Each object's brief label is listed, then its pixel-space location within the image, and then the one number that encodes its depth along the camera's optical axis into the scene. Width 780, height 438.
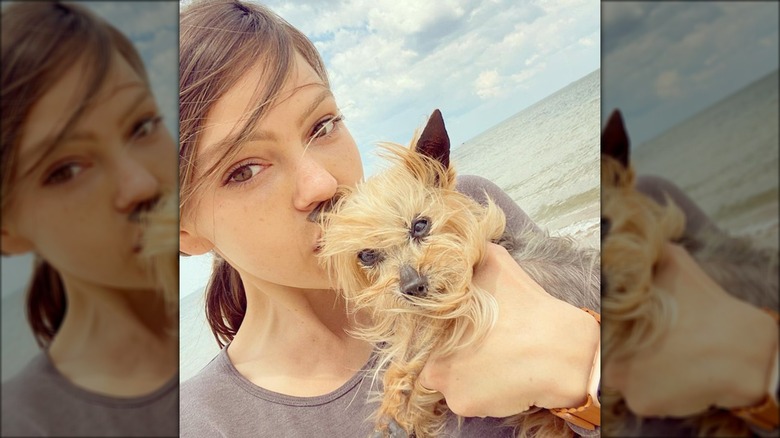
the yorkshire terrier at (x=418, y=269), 0.30
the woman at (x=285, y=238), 0.30
